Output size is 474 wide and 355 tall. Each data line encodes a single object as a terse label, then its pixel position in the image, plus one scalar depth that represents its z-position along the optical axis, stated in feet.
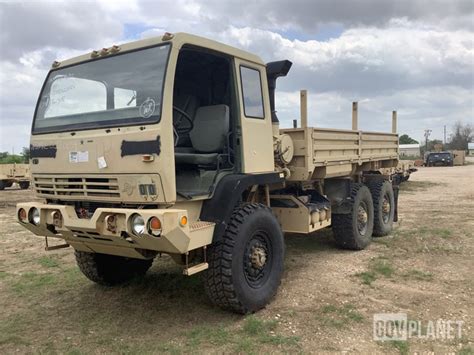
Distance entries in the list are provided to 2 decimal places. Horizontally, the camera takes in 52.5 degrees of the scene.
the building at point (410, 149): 283.59
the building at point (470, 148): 276.72
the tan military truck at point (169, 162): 13.11
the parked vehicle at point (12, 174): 72.95
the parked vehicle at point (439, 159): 141.08
